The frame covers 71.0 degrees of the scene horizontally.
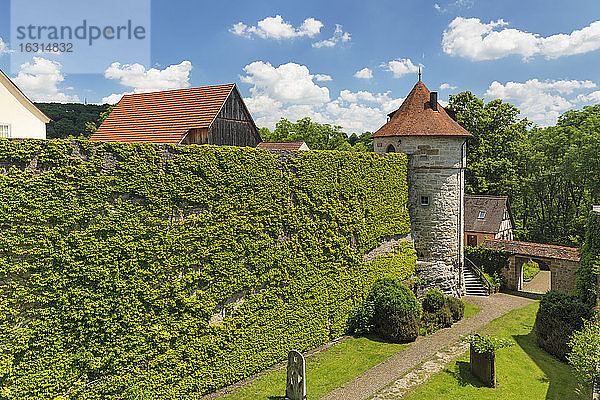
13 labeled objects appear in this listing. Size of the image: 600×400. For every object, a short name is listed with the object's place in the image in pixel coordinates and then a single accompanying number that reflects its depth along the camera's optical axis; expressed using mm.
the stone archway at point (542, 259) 21875
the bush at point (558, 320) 14617
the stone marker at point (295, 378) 11266
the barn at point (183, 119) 19703
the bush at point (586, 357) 10422
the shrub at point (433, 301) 18141
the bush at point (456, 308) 18141
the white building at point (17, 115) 16453
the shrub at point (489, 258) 24703
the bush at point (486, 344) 12578
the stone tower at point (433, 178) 19656
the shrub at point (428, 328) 16641
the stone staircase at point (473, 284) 22875
